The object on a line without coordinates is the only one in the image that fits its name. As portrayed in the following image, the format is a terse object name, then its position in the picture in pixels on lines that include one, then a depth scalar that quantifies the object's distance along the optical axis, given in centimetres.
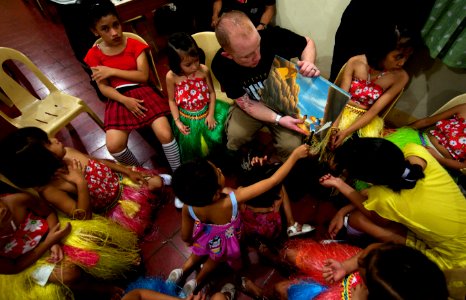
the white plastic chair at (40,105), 213
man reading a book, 144
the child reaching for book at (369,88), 164
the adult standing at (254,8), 251
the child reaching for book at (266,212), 163
